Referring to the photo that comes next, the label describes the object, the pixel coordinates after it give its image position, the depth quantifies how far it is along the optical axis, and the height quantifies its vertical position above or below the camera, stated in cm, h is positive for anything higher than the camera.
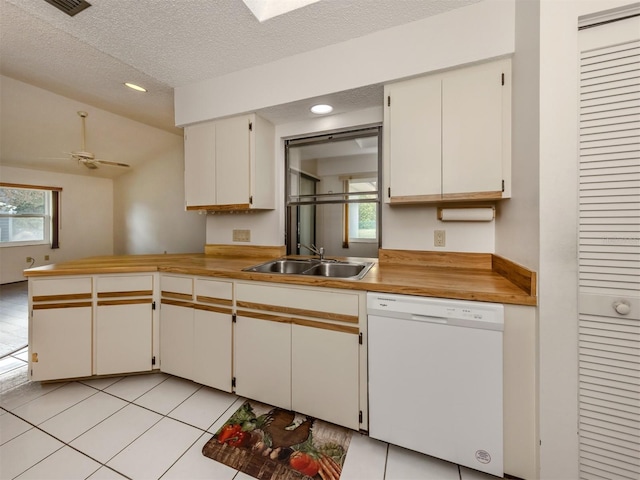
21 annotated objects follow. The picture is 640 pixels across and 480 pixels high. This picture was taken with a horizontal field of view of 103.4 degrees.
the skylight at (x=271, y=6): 146 +136
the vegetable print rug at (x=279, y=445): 125 -114
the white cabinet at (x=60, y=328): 181 -65
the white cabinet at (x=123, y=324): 188 -65
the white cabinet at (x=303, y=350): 139 -67
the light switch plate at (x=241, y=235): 257 +2
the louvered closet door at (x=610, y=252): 98 -6
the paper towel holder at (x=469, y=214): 165 +16
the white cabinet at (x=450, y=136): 144 +62
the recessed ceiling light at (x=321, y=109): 201 +104
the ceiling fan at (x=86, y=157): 325 +106
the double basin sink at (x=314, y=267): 195 -24
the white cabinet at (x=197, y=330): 173 -67
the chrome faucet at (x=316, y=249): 218 -11
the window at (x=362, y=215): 216 +20
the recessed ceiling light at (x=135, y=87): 233 +143
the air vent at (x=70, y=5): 143 +135
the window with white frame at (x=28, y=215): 503 +49
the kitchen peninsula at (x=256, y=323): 113 -55
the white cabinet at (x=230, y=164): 216 +66
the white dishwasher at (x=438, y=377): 113 -67
